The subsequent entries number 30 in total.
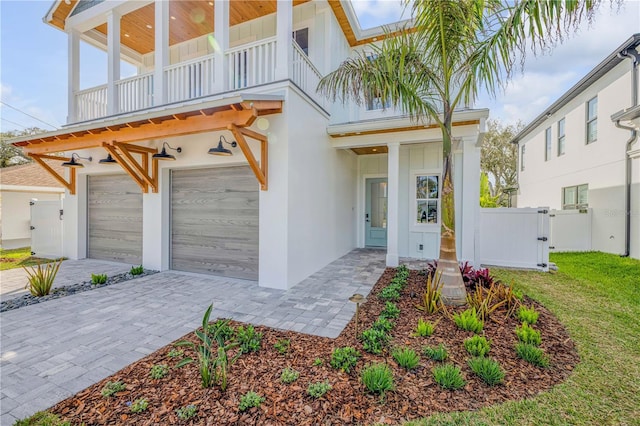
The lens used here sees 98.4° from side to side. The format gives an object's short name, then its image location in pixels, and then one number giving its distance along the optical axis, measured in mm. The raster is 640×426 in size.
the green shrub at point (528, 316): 3600
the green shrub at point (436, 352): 2844
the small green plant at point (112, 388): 2339
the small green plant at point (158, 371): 2556
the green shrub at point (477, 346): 2922
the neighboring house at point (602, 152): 7477
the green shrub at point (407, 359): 2695
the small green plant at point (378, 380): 2363
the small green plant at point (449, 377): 2438
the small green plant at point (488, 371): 2486
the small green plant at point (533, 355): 2775
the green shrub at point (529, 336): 3124
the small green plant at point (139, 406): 2158
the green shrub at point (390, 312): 3818
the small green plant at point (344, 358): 2693
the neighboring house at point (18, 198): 11008
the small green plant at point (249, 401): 2189
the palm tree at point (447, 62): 3561
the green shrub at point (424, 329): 3338
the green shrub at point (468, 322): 3387
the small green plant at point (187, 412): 2084
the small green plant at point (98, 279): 5488
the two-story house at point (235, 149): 5180
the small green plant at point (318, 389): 2324
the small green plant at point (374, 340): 2990
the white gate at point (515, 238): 6562
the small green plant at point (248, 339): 3008
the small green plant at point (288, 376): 2514
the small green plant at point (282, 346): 2990
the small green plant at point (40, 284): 4797
